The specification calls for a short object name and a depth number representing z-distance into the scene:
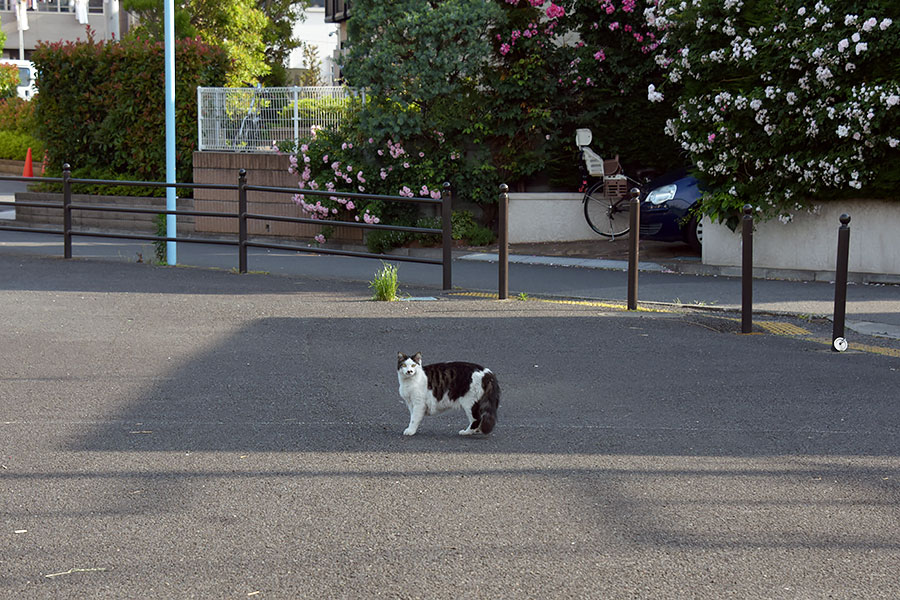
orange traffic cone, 32.63
